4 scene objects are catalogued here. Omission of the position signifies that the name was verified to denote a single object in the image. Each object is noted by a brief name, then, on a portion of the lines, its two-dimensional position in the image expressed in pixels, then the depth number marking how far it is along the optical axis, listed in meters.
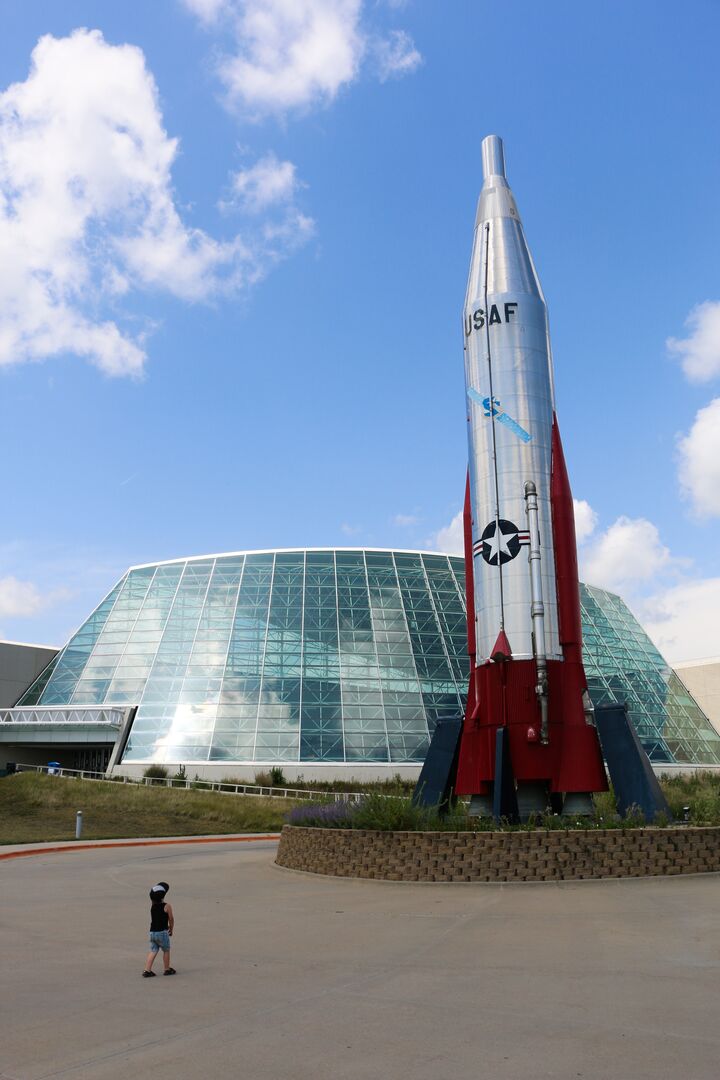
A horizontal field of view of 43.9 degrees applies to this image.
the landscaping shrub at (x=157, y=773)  44.06
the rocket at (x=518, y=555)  21.27
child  9.42
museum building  46.16
